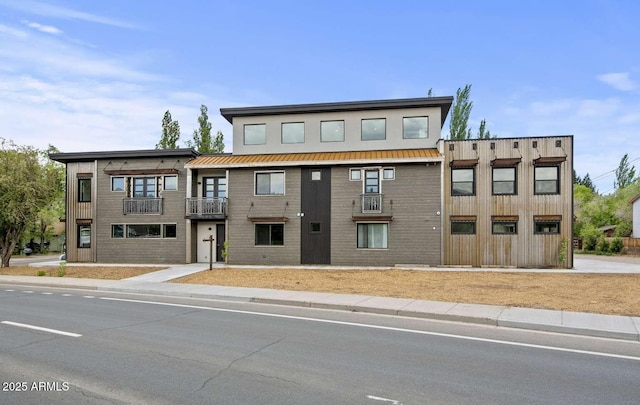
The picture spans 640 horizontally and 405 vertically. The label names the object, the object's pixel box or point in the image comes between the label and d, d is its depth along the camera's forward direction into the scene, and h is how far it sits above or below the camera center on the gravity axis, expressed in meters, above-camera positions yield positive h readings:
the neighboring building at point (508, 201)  21.50 +0.59
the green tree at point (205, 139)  42.19 +7.49
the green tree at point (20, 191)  22.44 +1.08
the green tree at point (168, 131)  43.11 +8.32
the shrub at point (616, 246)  34.75 -2.77
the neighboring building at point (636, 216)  42.87 -0.34
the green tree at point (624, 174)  77.62 +7.22
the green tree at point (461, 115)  41.25 +9.59
